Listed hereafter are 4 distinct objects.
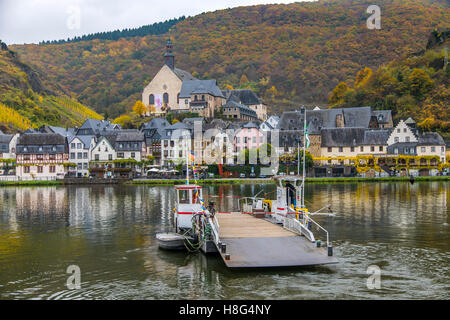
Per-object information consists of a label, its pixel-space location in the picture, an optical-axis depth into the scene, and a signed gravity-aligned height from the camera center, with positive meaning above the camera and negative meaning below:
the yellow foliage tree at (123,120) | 144.56 +11.62
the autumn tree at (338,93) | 161.88 +20.62
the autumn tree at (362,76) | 167.45 +28.98
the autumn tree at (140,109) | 151.00 +15.04
